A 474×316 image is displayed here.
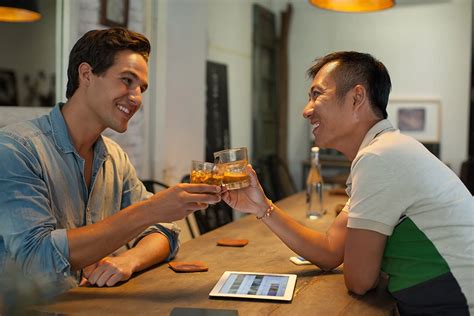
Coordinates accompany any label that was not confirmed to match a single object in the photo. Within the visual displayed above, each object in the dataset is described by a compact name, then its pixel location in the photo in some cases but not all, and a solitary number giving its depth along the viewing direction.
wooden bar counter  1.34
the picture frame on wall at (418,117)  6.16
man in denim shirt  1.50
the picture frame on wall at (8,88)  2.36
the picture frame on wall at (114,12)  3.17
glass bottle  2.94
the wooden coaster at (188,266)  1.70
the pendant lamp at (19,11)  2.34
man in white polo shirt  1.44
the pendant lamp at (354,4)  3.04
